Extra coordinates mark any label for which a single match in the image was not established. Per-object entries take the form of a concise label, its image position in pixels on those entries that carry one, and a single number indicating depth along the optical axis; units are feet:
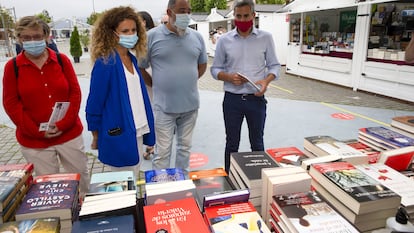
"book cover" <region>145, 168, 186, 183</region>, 4.25
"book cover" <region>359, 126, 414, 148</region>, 5.43
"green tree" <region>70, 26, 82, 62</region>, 49.32
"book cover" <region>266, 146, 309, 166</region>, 5.20
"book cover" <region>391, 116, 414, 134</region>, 5.87
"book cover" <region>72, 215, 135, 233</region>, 2.98
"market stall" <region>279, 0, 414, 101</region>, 22.38
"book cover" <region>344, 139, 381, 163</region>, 5.11
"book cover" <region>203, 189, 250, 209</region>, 3.37
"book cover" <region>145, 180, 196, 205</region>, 3.58
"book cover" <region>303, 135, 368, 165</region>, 4.76
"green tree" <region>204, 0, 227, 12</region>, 118.01
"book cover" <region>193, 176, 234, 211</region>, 3.94
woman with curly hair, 6.52
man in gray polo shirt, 8.18
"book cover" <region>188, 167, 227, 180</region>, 4.38
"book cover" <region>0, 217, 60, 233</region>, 2.94
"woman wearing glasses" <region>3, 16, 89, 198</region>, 6.90
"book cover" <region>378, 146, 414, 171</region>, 4.80
